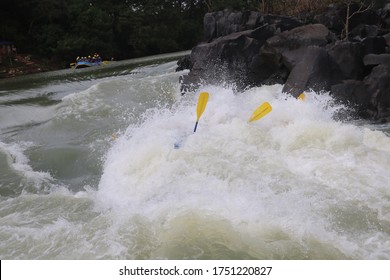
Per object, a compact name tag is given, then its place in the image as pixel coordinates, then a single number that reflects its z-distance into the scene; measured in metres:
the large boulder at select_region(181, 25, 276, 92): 8.84
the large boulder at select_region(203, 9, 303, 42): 10.94
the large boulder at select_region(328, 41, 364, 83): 7.30
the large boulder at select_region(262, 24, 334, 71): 8.11
